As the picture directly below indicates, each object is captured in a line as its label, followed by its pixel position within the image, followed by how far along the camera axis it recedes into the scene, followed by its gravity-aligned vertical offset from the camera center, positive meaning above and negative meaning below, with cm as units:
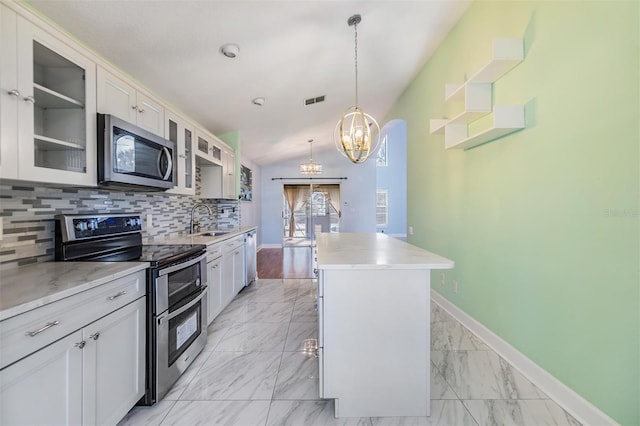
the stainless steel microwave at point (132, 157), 154 +40
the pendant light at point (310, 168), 633 +112
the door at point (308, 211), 796 +5
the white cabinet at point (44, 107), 109 +54
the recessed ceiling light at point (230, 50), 203 +135
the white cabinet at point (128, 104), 158 +79
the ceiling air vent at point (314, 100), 350 +159
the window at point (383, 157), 898 +198
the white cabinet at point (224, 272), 250 -67
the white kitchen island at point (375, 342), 147 -75
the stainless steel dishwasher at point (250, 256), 365 -65
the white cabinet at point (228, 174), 361 +59
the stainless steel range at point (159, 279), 152 -45
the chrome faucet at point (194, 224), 328 -14
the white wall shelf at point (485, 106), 181 +90
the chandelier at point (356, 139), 248 +75
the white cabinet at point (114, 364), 113 -76
